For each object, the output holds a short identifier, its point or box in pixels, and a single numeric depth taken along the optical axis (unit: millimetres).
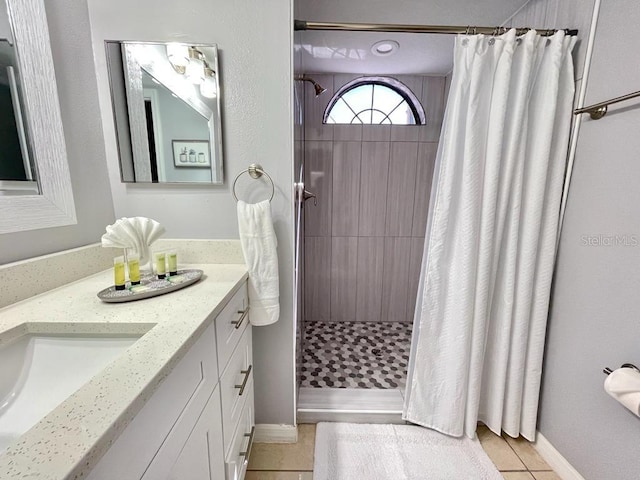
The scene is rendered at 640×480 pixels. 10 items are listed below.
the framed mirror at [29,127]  744
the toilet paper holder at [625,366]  887
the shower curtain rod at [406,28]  1092
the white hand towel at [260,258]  1039
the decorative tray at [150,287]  762
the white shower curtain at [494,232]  1077
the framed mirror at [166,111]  1051
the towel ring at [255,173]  1111
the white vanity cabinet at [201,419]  426
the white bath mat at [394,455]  1180
